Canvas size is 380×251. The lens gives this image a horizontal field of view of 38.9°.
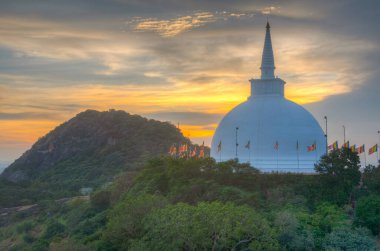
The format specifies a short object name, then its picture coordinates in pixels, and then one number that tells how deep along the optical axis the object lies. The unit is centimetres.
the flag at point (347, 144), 5744
